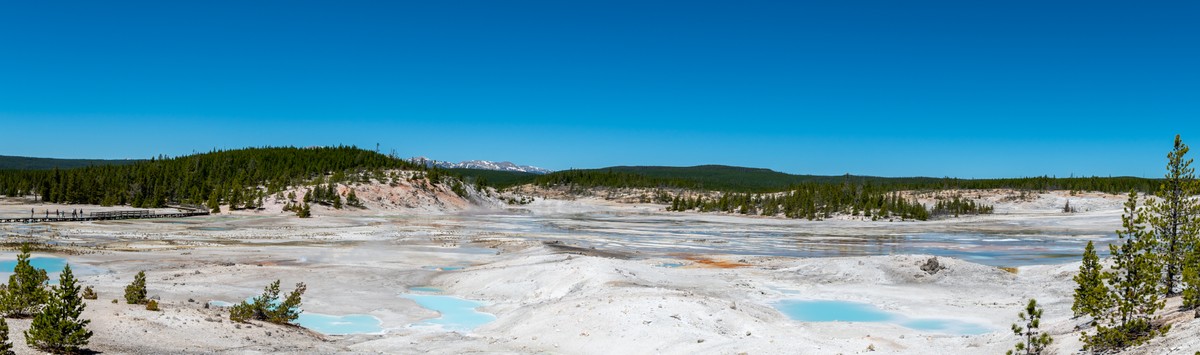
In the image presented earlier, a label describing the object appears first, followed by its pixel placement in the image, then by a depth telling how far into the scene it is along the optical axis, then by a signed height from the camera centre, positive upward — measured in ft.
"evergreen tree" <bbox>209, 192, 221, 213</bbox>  299.09 -10.09
